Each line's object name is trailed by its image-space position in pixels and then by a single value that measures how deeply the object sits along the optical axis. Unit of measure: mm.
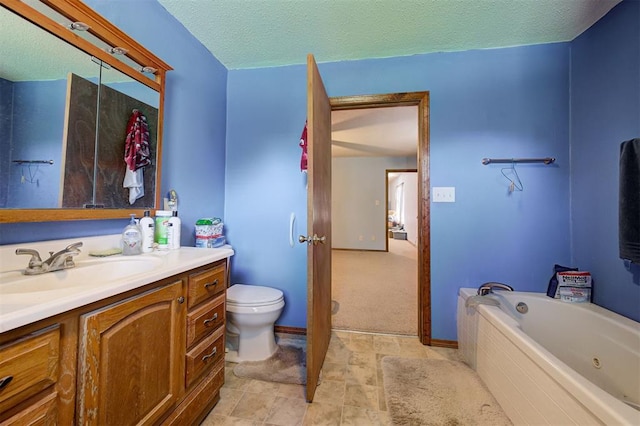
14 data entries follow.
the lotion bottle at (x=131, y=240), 1206
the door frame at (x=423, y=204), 1896
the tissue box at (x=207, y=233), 1749
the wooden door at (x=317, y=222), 1285
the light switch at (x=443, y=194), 1885
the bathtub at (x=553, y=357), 871
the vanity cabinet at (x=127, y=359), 578
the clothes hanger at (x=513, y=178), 1814
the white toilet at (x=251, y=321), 1607
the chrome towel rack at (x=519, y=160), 1754
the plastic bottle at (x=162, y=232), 1362
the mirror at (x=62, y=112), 887
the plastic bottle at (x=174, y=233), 1371
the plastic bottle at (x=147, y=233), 1271
